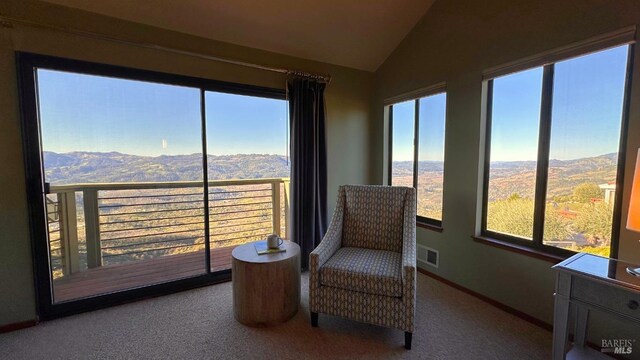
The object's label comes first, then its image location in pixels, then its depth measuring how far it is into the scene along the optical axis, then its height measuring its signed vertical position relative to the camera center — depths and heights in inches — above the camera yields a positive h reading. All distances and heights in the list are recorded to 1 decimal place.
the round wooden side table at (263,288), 77.0 -36.2
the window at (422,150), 110.5 +6.2
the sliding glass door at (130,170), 80.9 -2.7
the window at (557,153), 67.8 +3.1
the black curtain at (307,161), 114.1 +1.0
